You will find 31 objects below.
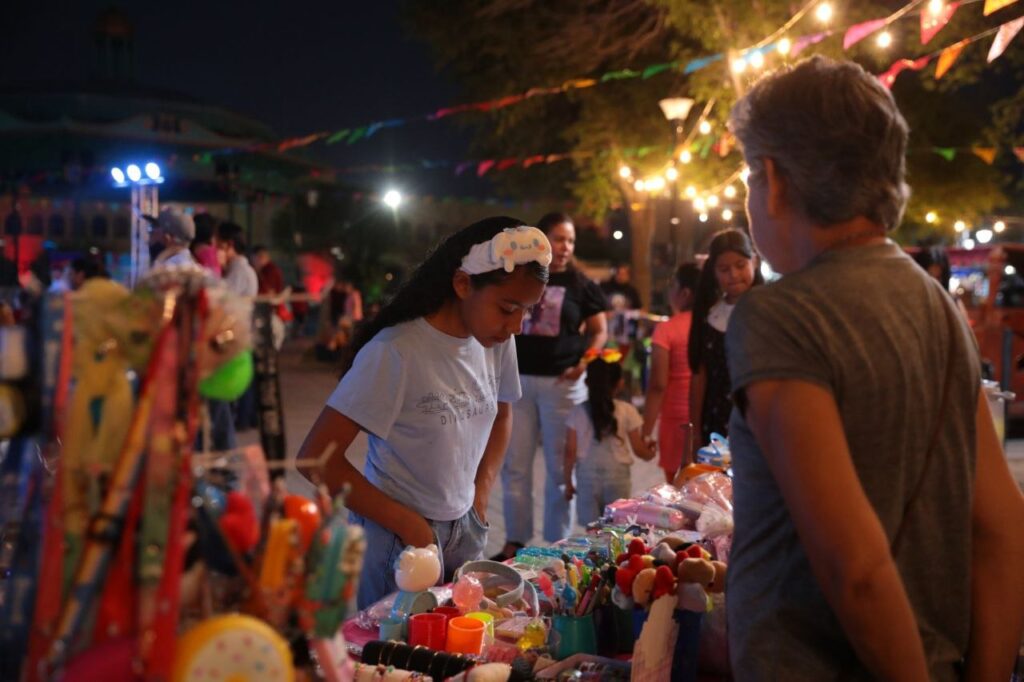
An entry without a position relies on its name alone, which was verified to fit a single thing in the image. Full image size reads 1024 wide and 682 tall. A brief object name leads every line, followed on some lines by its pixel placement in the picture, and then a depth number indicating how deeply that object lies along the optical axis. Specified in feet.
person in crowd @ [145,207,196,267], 12.93
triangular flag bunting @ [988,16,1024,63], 20.20
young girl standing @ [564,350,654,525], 19.01
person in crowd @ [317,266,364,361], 60.49
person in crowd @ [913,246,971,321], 22.35
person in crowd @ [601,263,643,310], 48.34
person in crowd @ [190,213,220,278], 23.40
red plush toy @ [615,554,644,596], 6.81
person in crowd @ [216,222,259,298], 25.68
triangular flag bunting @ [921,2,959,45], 20.76
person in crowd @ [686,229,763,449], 15.90
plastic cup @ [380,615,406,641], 7.54
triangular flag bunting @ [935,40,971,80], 22.90
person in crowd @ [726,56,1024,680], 4.54
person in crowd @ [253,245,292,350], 38.67
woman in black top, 19.75
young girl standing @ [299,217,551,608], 8.55
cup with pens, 7.45
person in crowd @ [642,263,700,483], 18.31
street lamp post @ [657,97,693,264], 37.17
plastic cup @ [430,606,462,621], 7.76
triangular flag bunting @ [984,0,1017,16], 18.46
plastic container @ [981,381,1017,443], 13.65
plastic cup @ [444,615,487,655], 7.32
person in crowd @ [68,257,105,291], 33.14
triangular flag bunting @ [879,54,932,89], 26.52
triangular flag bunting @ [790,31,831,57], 25.11
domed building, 54.08
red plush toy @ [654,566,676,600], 6.75
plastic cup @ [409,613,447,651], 7.42
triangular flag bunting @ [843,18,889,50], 23.15
